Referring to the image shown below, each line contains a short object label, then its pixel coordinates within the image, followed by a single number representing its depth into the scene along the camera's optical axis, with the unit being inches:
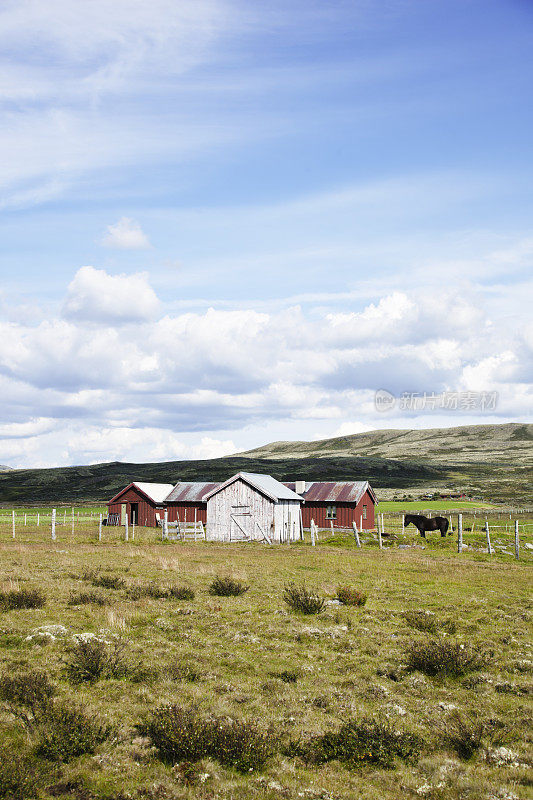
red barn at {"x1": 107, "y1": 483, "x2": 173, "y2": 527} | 2689.5
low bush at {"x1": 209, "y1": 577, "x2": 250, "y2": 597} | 773.9
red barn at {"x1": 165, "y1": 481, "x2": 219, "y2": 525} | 2500.0
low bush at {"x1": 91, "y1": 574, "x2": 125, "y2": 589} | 808.9
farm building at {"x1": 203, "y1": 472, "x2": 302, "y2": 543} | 2016.5
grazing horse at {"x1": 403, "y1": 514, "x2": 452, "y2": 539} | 2071.9
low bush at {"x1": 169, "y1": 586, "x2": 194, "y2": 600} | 742.1
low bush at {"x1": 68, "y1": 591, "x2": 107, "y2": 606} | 691.4
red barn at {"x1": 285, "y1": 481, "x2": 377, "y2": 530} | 2394.2
